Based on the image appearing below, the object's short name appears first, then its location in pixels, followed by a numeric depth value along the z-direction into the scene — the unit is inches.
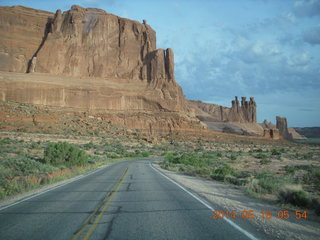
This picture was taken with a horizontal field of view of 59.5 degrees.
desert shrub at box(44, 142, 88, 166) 839.7
